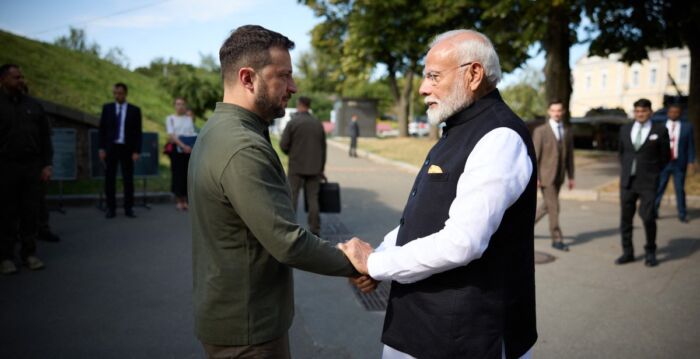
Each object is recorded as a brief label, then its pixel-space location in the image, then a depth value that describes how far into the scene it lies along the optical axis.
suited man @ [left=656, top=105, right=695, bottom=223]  9.95
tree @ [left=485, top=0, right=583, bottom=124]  13.45
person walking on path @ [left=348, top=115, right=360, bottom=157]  24.48
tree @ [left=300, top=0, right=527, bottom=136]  18.20
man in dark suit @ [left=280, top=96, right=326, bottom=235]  8.02
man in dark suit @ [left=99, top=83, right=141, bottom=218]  8.94
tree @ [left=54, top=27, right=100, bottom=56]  45.62
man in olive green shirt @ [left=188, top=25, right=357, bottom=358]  1.96
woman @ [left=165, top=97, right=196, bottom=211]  10.05
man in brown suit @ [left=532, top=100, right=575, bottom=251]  7.57
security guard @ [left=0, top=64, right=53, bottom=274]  6.10
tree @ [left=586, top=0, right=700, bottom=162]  14.48
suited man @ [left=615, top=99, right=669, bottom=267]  6.79
